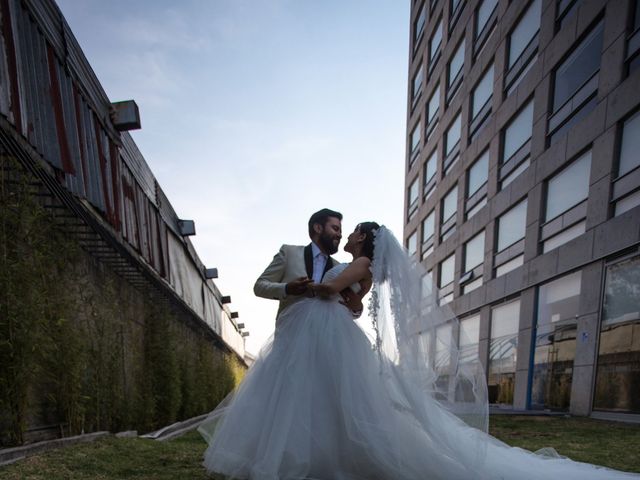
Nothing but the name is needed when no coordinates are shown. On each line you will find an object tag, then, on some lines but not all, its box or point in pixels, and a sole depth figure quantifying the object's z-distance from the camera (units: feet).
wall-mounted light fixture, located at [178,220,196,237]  38.60
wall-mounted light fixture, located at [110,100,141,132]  22.71
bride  7.99
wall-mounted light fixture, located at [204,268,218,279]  50.53
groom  9.52
